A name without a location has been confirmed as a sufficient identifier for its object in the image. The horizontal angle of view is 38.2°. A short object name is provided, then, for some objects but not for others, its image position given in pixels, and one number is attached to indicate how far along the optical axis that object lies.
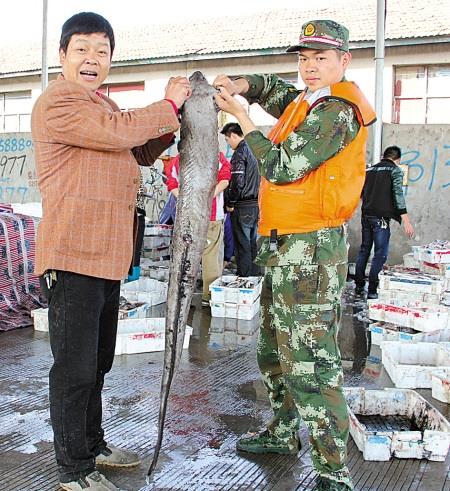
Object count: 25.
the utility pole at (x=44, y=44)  14.27
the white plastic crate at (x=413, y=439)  3.70
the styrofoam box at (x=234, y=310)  7.43
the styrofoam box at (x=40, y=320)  6.49
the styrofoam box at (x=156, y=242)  9.86
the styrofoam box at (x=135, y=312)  6.59
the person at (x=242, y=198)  8.13
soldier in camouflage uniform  3.06
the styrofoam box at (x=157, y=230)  9.98
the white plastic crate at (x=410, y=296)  7.39
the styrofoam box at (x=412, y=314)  6.36
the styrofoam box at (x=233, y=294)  7.43
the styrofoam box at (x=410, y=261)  9.70
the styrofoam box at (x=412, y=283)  7.45
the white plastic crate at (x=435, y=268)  8.52
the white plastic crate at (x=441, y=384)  4.83
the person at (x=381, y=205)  8.93
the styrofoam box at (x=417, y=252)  9.32
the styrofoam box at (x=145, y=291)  7.61
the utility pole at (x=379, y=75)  11.56
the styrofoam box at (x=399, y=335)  5.94
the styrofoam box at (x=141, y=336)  5.76
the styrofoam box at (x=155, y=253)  9.89
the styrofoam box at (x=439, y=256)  8.75
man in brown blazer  2.86
